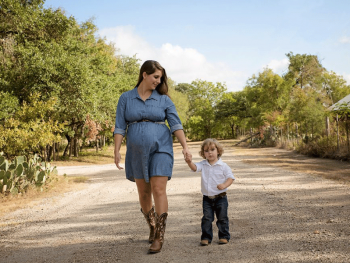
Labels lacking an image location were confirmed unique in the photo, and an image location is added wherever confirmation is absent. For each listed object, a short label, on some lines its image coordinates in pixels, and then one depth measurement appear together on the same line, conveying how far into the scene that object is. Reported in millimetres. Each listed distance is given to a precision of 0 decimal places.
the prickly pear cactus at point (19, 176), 8297
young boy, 4070
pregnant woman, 3914
